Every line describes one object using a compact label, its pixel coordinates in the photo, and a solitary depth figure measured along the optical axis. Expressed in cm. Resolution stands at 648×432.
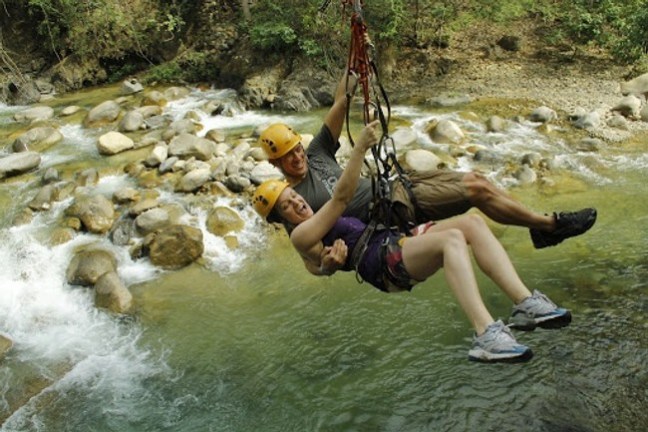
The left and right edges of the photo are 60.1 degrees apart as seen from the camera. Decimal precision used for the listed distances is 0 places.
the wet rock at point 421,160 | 838
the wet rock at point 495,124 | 969
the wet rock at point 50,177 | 884
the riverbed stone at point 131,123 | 1076
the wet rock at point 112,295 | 631
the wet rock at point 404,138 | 933
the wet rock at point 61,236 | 752
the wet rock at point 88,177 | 877
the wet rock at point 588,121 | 937
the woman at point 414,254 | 295
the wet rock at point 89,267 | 678
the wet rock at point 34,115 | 1182
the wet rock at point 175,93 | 1286
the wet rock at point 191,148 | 919
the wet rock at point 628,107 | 963
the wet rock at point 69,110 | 1204
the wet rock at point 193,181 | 831
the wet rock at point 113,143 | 977
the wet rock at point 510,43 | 1277
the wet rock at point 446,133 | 936
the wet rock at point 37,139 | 1017
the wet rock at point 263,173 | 829
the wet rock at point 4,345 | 585
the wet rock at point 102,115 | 1123
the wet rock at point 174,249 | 700
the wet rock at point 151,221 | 752
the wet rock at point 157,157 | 914
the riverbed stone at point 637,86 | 1031
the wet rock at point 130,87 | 1347
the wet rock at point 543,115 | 980
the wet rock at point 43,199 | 820
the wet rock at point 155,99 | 1235
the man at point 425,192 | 358
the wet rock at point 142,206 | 774
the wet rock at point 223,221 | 759
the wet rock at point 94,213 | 769
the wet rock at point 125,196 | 816
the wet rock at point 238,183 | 820
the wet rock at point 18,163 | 915
